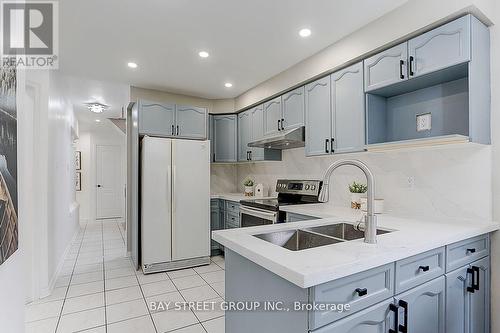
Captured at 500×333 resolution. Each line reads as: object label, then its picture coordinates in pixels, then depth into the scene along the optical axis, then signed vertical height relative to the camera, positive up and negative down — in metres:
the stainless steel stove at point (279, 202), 2.93 -0.44
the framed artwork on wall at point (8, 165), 1.15 +0.01
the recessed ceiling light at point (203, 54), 2.81 +1.21
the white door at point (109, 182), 7.48 -0.45
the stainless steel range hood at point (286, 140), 2.99 +0.31
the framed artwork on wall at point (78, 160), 7.18 +0.18
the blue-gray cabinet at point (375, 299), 1.06 -0.65
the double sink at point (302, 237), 1.65 -0.46
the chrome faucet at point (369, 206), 1.33 -0.21
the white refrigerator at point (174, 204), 3.38 -0.50
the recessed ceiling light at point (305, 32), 2.38 +1.22
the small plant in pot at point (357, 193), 2.60 -0.27
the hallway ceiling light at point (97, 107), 4.71 +1.08
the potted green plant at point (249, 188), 4.16 -0.35
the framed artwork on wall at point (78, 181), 7.19 -0.40
